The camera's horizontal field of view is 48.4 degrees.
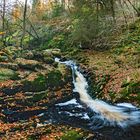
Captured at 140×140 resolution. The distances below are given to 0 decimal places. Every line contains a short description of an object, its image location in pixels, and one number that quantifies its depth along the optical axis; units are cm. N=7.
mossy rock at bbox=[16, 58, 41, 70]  1048
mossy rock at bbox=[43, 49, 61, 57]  1301
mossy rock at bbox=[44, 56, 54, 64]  1182
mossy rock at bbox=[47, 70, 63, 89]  895
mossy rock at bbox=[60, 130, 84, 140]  539
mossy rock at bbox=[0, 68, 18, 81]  930
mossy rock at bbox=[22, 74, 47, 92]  851
